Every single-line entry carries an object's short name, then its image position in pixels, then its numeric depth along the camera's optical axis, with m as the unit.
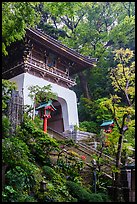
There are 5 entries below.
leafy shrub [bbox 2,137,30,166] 6.17
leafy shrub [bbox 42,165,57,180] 7.25
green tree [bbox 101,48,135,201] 7.21
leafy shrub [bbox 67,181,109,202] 6.88
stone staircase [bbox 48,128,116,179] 8.98
